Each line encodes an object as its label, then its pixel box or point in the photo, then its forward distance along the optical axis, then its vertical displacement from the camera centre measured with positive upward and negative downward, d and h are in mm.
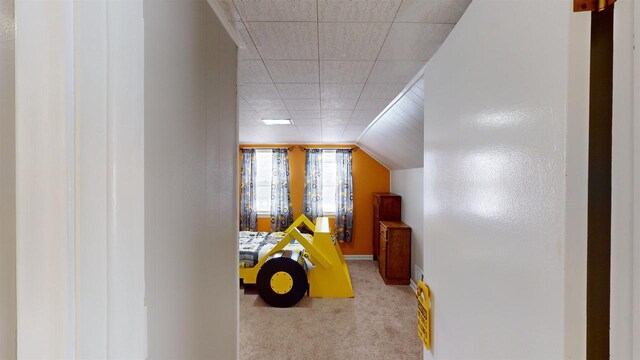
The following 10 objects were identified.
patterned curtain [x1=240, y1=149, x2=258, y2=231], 5195 -274
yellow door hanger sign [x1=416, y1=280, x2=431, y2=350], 1091 -561
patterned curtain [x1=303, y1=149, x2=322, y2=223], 5188 -118
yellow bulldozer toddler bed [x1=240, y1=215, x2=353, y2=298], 3441 -1198
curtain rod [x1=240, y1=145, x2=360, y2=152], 5219 +567
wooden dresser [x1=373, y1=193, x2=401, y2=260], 4504 -493
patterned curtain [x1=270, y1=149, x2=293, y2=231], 5199 -291
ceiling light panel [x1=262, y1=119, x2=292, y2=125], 3137 +657
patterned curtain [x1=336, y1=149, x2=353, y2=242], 5090 -357
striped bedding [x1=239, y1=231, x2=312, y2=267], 3596 -966
